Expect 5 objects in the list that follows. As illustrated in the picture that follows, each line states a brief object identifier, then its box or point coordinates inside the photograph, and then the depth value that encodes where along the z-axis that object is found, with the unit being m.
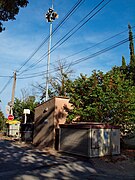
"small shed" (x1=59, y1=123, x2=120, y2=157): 8.97
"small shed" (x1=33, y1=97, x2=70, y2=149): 11.58
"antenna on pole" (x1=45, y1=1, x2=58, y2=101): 14.34
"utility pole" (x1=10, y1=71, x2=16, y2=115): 18.30
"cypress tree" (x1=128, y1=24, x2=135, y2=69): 19.08
